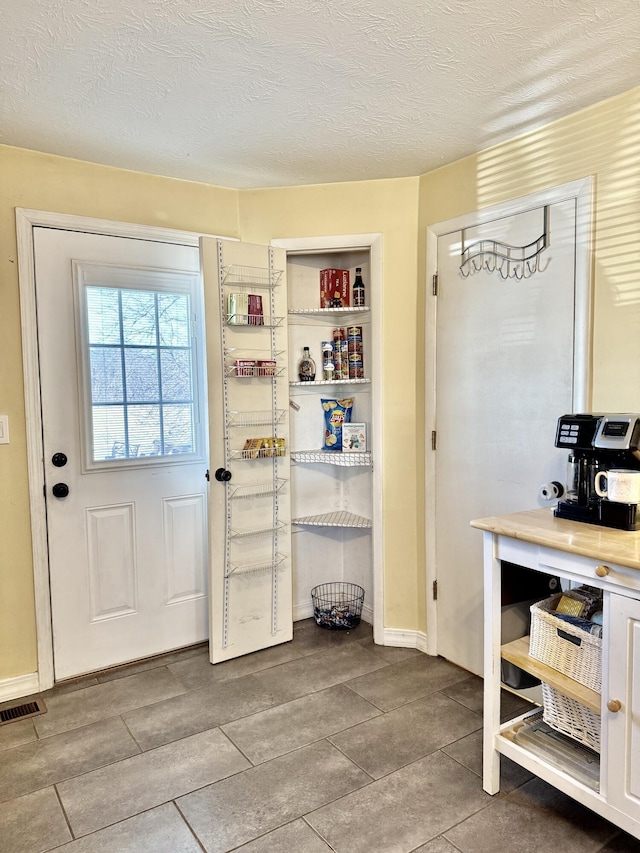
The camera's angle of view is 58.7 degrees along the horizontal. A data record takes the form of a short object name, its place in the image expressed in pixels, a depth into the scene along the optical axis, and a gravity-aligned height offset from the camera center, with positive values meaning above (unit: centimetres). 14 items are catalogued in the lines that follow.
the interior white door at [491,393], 226 -3
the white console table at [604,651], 150 -76
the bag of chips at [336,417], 330 -16
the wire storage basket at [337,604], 324 -128
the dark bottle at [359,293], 314 +53
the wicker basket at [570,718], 169 -102
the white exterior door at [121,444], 263 -26
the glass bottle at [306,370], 322 +11
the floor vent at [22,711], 240 -137
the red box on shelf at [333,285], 322 +59
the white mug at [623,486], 169 -30
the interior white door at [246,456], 280 -33
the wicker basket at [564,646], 165 -79
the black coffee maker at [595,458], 175 -23
